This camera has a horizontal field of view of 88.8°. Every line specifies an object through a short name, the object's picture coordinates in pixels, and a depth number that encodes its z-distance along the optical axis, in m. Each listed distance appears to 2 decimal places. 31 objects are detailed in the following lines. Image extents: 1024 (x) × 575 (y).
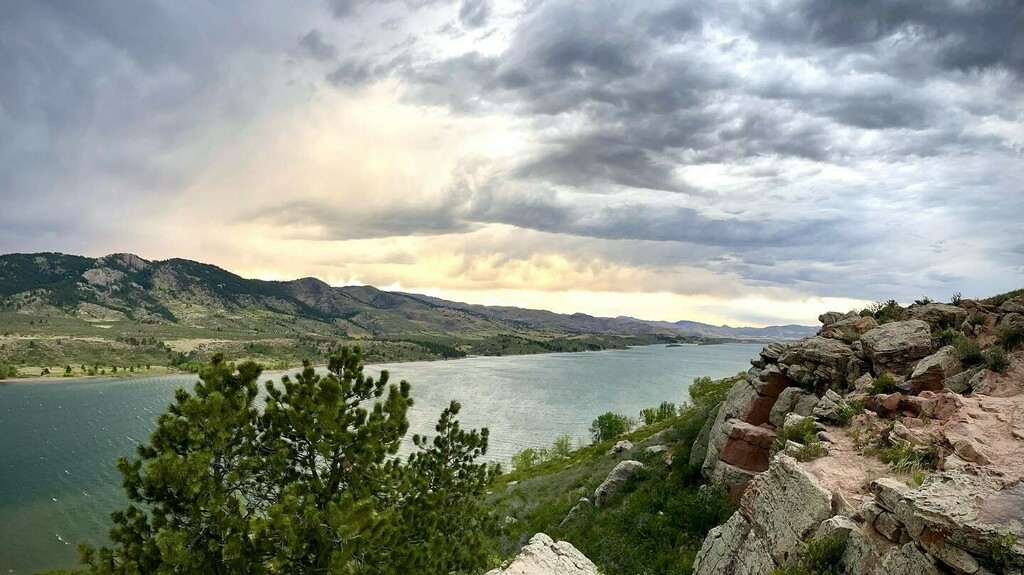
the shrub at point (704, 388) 75.84
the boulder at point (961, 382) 20.42
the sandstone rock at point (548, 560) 16.36
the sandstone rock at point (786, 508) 14.28
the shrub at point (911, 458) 15.14
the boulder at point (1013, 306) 24.02
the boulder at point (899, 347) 24.66
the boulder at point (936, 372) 21.58
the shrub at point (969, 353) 21.45
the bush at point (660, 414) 96.36
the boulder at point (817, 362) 27.48
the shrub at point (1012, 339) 21.95
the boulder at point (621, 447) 51.47
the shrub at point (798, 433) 20.14
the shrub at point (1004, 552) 9.91
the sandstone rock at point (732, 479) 25.36
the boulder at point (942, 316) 26.16
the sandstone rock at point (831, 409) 21.14
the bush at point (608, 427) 92.62
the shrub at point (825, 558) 12.70
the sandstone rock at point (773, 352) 32.33
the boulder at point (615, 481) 34.69
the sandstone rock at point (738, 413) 28.27
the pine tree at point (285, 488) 13.51
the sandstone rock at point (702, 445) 31.20
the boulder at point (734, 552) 15.28
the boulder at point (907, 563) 10.89
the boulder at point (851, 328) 30.01
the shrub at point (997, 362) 20.50
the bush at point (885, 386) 22.28
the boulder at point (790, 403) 26.50
